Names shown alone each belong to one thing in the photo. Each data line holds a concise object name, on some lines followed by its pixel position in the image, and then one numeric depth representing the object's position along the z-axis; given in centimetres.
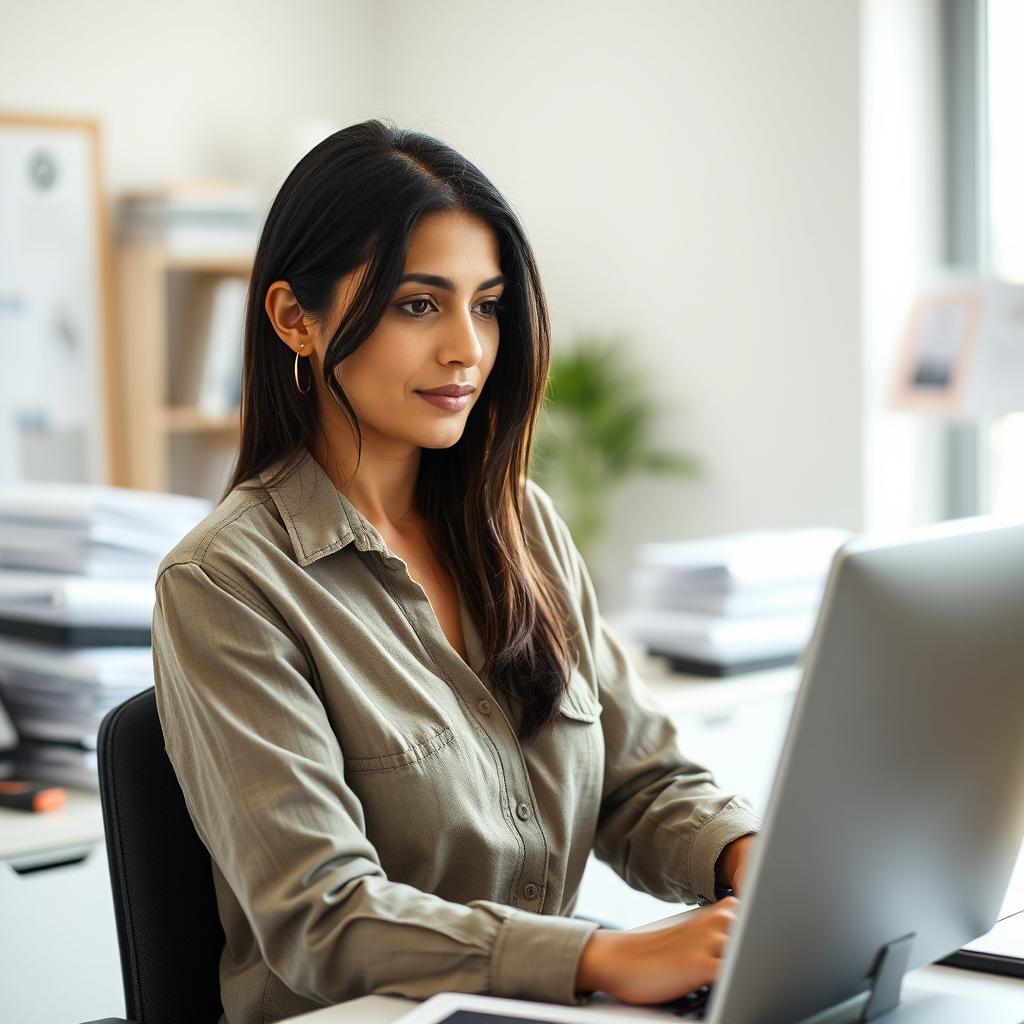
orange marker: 175
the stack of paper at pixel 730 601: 238
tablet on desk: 98
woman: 110
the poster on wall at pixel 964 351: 281
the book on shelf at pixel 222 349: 381
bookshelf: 375
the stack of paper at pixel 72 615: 188
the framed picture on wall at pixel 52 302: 363
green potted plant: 360
